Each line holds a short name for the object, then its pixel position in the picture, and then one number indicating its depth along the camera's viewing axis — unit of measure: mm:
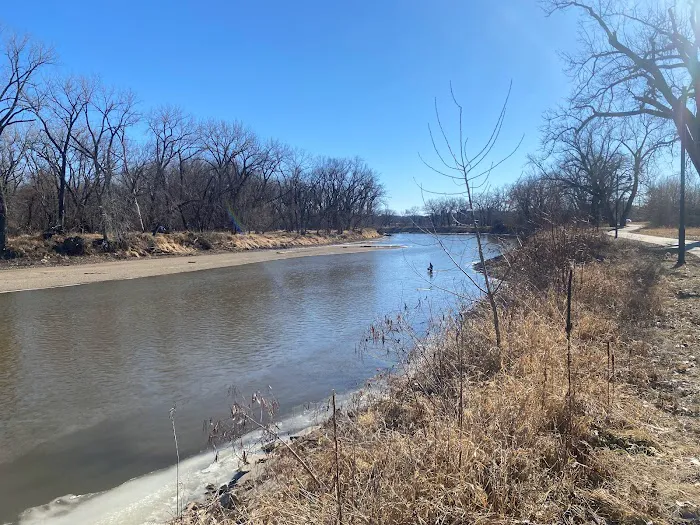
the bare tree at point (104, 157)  34312
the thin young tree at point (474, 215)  5641
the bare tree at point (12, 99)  28609
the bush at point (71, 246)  30984
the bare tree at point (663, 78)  14008
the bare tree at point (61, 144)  34562
